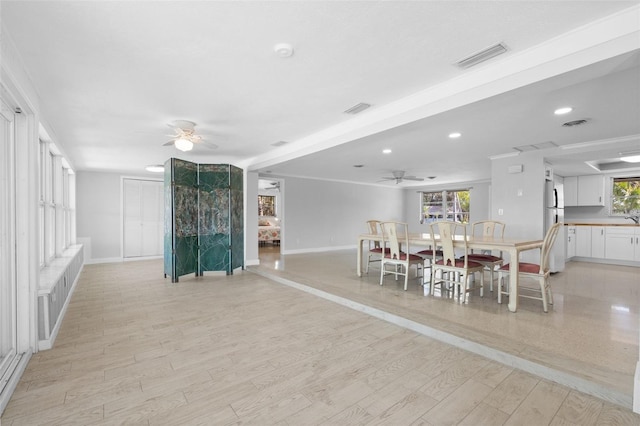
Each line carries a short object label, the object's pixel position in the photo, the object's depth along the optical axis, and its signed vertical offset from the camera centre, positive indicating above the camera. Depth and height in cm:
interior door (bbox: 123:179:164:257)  786 -17
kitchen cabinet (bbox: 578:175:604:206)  718 +47
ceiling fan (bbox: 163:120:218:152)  381 +96
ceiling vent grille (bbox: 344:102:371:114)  329 +112
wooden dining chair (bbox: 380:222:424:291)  474 -62
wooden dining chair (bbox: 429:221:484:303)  388 -69
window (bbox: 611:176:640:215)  705 +33
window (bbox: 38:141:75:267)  403 +10
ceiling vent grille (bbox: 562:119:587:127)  378 +109
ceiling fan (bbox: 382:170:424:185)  782 +92
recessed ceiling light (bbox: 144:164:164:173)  659 +93
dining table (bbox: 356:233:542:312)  347 -43
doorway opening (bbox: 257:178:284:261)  1100 -30
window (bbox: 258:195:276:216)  1251 +23
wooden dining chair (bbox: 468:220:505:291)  430 -68
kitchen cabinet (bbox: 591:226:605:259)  687 -71
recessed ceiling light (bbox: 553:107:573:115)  334 +110
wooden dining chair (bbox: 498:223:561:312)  349 -70
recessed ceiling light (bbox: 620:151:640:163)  506 +93
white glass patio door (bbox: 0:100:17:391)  238 -25
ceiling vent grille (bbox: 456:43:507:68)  219 +115
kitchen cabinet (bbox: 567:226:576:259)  723 -70
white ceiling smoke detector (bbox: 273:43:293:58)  218 +117
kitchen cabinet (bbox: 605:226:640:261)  642 -70
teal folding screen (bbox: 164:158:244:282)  536 -14
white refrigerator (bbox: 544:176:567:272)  556 -11
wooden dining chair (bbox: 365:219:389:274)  541 -41
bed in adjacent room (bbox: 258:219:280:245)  1108 -80
